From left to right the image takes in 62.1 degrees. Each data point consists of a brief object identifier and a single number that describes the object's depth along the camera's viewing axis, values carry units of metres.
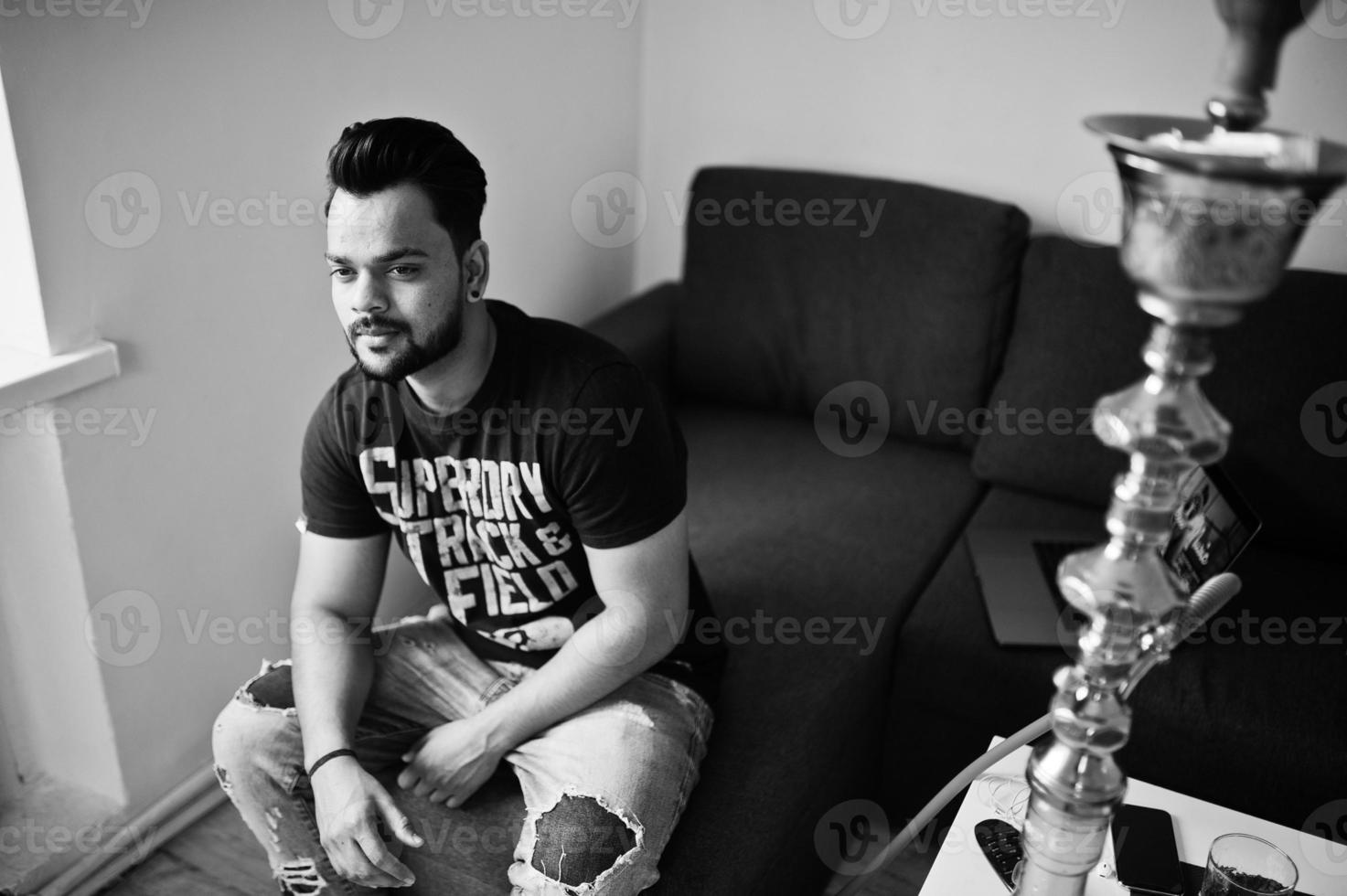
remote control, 1.15
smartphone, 1.13
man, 1.26
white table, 1.14
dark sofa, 1.48
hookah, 0.57
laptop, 1.57
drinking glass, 1.07
